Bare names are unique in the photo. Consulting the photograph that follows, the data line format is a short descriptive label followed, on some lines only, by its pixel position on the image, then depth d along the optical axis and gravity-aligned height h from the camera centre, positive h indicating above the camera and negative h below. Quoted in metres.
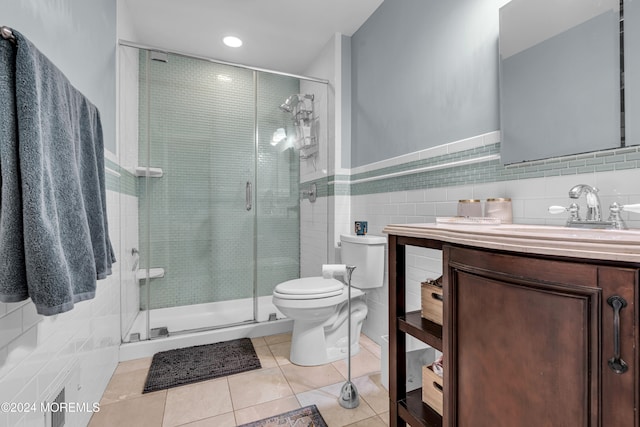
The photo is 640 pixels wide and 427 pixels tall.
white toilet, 1.74 -0.54
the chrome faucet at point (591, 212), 0.88 +0.00
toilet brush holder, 1.45 -0.89
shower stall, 2.27 +0.24
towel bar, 0.67 +0.41
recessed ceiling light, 2.46 +1.44
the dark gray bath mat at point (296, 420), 1.32 -0.93
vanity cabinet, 0.54 -0.27
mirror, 0.96 +0.48
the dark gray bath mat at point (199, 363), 1.68 -0.92
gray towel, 0.68 +0.06
